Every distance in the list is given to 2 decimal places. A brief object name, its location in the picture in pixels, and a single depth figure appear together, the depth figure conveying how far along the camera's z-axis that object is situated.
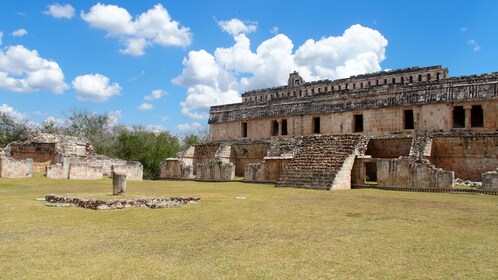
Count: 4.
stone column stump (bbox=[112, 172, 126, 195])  10.73
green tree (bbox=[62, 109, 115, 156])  37.75
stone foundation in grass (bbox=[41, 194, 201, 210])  8.72
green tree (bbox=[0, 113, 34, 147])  35.56
